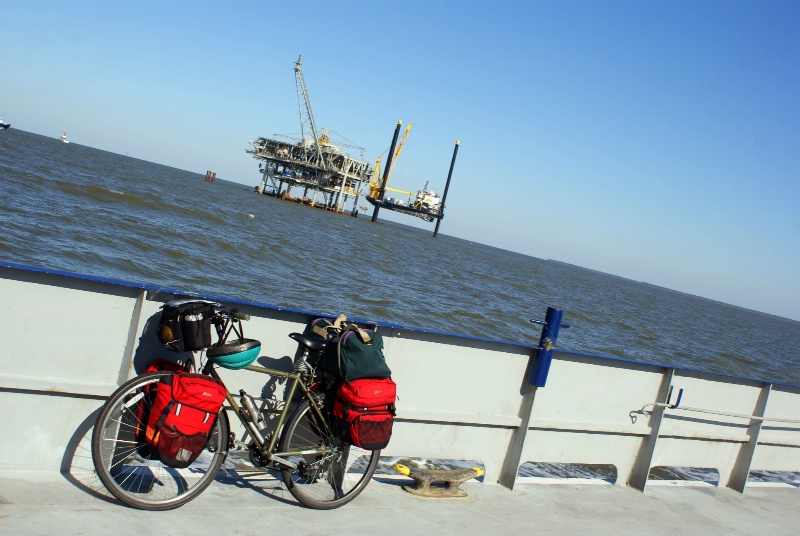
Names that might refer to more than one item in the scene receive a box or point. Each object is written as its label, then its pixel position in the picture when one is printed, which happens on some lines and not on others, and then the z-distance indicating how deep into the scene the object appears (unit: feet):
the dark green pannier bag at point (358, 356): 12.27
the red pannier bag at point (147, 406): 11.02
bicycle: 10.98
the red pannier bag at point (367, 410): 12.26
